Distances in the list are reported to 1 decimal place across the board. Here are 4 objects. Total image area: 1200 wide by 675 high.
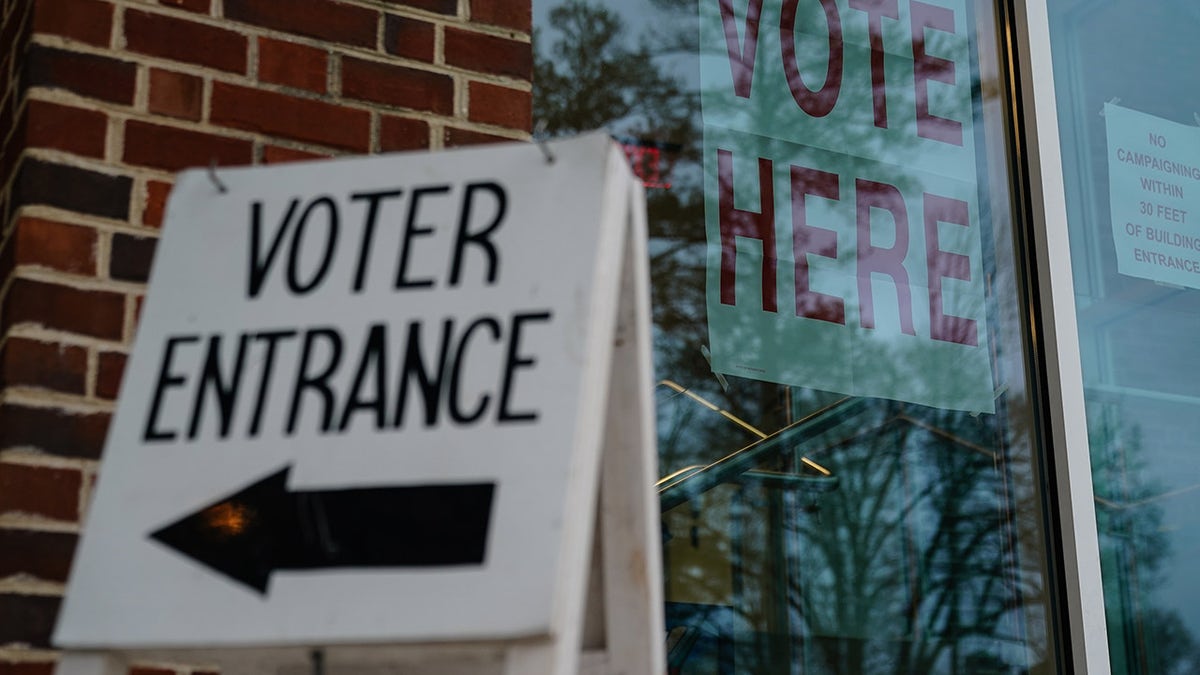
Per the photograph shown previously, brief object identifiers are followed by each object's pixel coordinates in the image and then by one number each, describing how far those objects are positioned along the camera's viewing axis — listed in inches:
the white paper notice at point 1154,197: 134.7
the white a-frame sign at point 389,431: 56.0
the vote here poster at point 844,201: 116.6
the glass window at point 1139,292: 126.3
